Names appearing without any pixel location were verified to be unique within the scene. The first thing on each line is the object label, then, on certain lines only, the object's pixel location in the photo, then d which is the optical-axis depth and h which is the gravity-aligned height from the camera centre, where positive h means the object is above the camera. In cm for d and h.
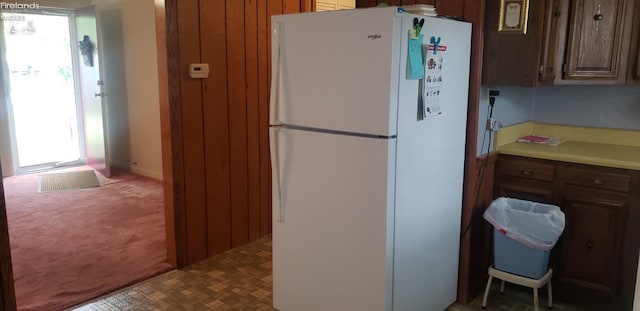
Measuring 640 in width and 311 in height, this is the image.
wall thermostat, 304 +2
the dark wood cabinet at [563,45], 250 +17
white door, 541 -22
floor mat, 508 -119
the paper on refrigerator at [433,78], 212 -1
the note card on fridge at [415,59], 199 +7
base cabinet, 247 -77
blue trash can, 244 -81
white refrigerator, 200 -36
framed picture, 246 +32
